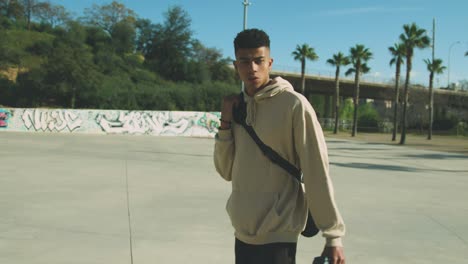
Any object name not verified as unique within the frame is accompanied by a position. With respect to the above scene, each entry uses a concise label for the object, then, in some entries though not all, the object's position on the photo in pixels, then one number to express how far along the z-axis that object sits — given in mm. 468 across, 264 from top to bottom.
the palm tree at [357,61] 53281
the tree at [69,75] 46188
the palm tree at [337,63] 56888
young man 2084
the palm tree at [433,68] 45909
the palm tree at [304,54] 57875
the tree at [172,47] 66500
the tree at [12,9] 81438
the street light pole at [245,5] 26284
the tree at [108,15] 91375
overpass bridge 71562
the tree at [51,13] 84312
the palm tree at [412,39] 39000
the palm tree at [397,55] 41031
